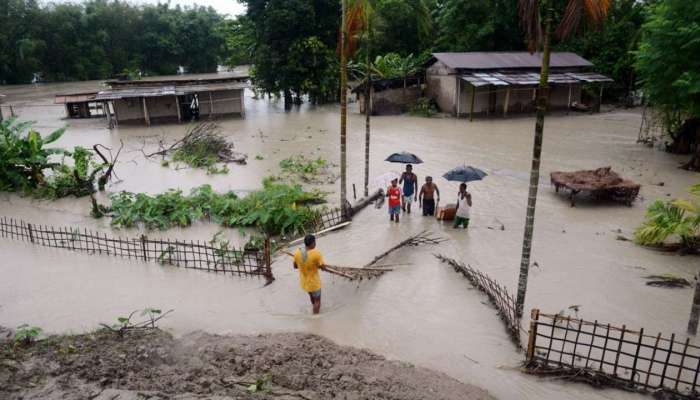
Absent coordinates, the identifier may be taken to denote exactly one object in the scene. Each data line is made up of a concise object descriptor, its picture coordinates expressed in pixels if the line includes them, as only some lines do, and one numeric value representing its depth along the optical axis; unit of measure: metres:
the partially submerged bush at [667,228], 8.95
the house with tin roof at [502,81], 26.44
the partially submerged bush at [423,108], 27.81
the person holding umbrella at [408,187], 11.21
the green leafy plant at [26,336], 6.15
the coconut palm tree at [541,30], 4.98
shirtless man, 11.15
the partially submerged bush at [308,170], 15.29
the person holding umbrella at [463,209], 10.23
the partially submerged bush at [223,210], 10.50
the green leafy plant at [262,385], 4.87
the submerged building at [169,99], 26.78
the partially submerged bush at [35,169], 13.45
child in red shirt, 10.79
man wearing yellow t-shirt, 6.67
